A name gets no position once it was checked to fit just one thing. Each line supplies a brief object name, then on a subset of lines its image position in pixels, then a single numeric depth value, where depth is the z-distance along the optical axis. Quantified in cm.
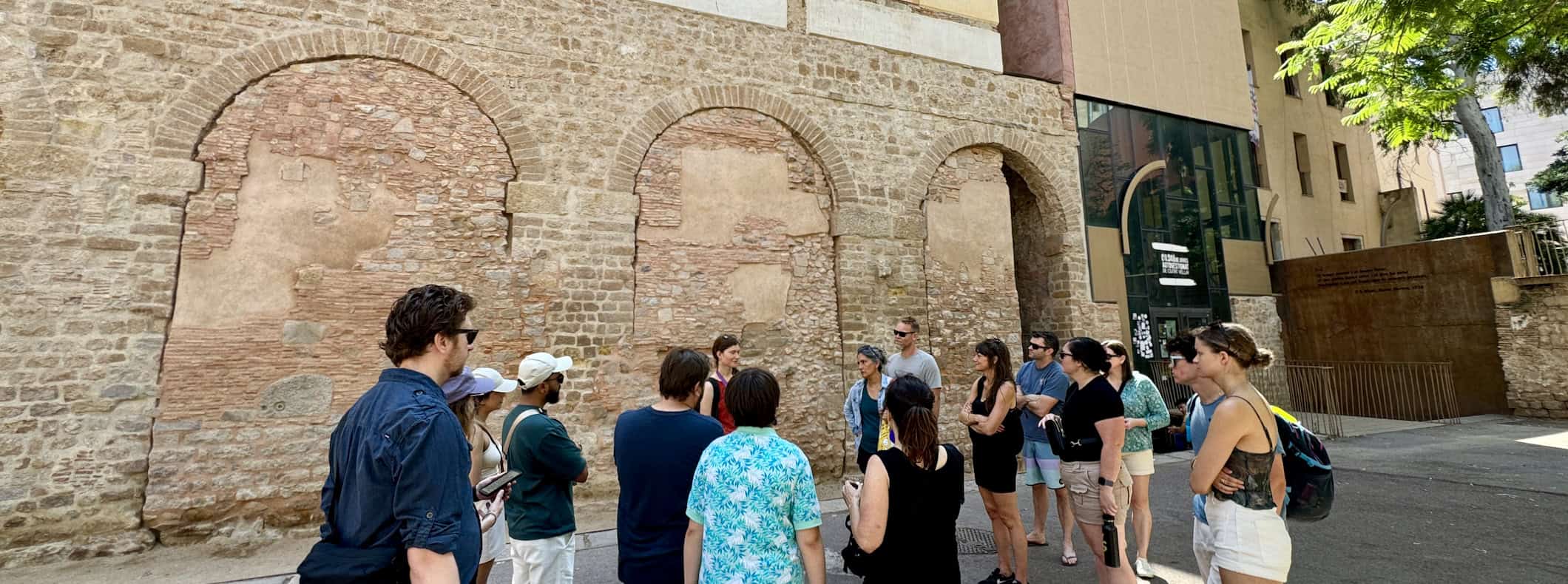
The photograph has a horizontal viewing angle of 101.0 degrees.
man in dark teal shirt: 303
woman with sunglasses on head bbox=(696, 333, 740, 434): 468
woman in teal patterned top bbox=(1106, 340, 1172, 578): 432
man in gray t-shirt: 538
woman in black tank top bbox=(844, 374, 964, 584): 237
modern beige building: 1023
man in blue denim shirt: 157
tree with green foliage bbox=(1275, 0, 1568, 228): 579
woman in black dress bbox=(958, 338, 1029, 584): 389
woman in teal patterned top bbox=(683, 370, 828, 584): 229
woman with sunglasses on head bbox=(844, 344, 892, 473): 493
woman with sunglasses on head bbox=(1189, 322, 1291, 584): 254
